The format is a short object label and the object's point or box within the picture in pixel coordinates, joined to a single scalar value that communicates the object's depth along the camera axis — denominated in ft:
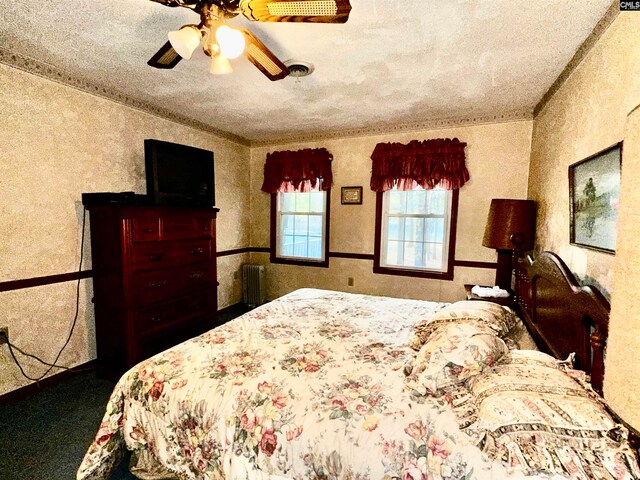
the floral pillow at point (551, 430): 2.91
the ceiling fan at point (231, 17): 4.15
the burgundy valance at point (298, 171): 13.50
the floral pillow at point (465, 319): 5.40
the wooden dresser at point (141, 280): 8.07
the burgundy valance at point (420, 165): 11.31
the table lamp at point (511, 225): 8.67
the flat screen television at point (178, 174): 9.04
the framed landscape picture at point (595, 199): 4.69
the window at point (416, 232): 12.02
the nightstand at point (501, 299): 8.41
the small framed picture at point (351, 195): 13.18
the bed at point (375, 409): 3.13
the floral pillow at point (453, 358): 4.13
